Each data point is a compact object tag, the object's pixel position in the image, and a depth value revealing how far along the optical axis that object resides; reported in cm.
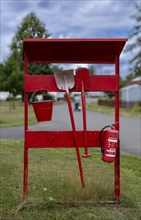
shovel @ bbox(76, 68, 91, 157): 504
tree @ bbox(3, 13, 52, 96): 3556
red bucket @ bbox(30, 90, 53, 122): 506
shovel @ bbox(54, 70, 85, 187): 504
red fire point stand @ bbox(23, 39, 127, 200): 500
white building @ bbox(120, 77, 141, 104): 4491
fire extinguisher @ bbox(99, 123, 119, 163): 483
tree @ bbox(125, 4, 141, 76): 3781
